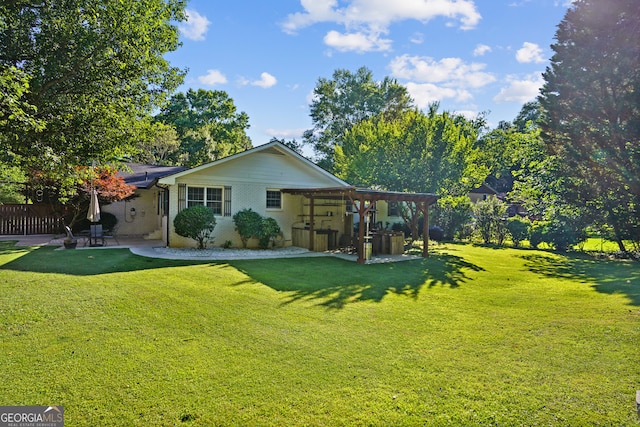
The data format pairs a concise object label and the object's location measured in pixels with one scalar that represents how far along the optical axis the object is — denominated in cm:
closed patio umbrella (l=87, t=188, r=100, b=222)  1298
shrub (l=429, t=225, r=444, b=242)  2001
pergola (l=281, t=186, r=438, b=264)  1151
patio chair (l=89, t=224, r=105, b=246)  1349
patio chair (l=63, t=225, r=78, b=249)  1212
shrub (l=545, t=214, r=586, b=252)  1661
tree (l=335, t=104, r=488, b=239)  1681
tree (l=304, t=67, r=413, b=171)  3719
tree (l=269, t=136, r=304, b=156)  4134
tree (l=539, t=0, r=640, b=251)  1432
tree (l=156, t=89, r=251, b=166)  3161
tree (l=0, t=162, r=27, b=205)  1628
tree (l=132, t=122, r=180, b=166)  3027
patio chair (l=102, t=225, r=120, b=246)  1693
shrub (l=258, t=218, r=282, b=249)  1385
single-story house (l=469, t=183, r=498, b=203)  3906
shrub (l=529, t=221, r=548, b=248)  1716
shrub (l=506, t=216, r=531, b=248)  1802
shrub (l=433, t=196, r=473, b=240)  2035
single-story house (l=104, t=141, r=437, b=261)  1340
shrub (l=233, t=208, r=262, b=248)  1370
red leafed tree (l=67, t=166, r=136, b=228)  1499
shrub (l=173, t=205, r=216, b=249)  1262
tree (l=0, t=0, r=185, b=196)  862
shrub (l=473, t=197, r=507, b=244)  1884
